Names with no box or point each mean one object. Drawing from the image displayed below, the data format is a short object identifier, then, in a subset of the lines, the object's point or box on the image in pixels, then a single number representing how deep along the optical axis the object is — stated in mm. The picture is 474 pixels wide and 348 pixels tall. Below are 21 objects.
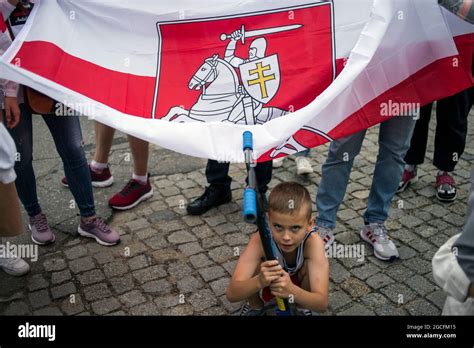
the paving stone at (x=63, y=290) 3139
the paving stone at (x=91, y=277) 3252
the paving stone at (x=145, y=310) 2994
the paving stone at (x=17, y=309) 2990
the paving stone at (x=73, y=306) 2998
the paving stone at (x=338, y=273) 3250
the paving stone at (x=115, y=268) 3317
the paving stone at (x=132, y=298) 3062
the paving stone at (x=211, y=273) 3285
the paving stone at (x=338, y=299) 3027
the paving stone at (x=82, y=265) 3367
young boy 2426
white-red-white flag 2645
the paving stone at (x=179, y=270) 3316
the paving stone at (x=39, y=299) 3062
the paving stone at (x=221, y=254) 3447
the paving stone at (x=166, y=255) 3453
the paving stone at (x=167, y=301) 3056
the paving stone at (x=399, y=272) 3240
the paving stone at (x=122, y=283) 3182
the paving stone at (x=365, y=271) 3277
